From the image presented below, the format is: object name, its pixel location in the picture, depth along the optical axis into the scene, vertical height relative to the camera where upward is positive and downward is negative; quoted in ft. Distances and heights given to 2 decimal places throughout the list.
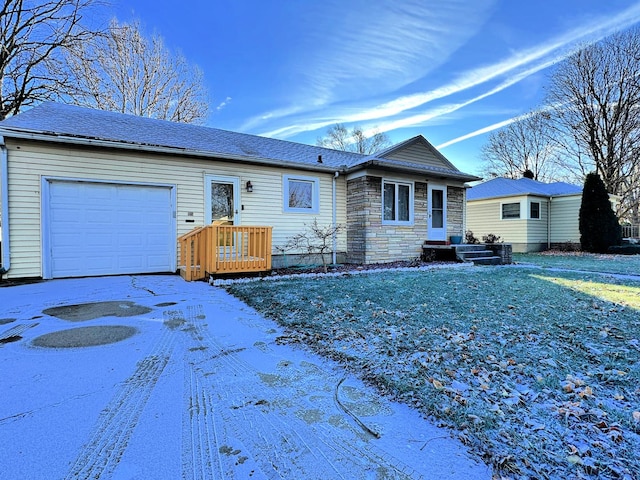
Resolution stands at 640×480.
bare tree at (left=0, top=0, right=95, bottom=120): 38.96 +25.02
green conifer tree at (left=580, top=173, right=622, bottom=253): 45.01 +2.80
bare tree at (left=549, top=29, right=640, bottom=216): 55.93 +25.58
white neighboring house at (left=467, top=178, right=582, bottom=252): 49.93 +4.10
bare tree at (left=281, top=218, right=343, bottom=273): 29.37 +0.07
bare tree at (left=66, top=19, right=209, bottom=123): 41.65 +26.83
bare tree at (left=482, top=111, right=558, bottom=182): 80.69 +24.02
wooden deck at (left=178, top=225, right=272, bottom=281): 20.56 -0.77
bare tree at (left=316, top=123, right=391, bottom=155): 94.48 +30.36
